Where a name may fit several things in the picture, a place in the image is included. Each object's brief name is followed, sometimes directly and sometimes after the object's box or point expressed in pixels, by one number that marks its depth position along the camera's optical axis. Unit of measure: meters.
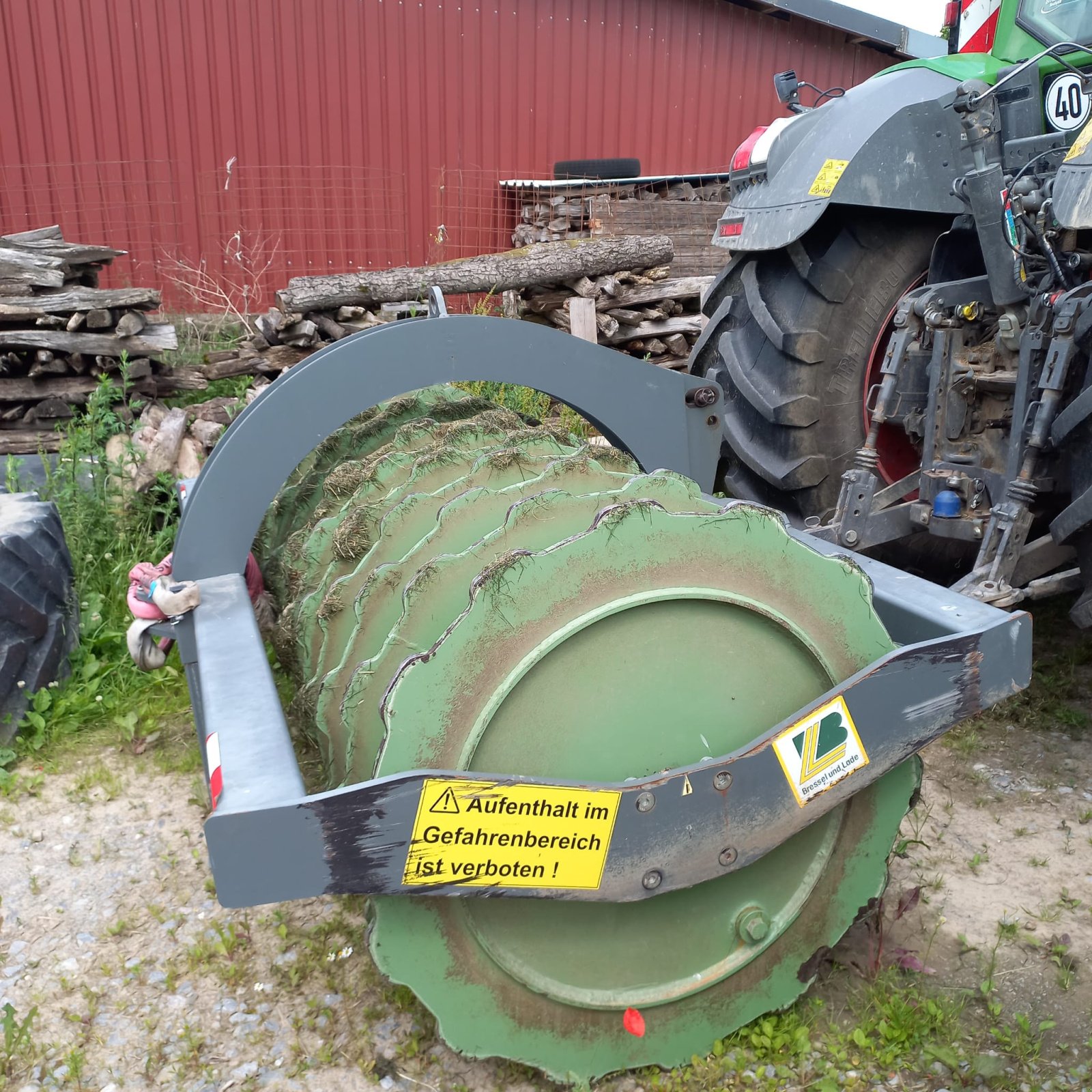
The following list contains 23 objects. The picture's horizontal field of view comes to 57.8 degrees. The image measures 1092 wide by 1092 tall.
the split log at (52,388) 5.05
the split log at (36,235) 5.29
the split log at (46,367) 5.04
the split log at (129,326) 5.19
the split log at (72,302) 5.00
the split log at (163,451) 4.29
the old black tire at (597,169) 8.98
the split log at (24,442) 5.00
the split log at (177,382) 5.43
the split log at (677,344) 6.69
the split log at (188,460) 4.53
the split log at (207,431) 4.65
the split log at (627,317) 6.48
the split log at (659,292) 6.46
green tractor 2.51
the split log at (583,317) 6.12
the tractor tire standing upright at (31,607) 2.85
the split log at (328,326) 5.84
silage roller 1.43
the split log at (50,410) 5.12
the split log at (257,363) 5.69
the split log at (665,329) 6.54
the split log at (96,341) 4.97
